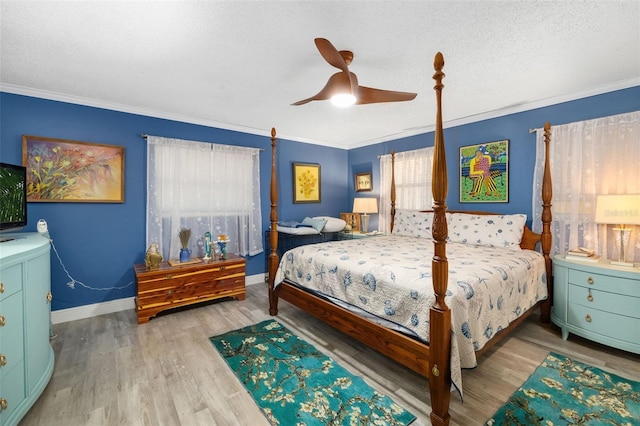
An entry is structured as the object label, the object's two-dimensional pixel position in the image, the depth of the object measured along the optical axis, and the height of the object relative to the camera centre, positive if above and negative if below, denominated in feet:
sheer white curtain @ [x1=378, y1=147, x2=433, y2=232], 13.98 +1.29
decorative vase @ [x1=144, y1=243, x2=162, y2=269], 9.96 -1.82
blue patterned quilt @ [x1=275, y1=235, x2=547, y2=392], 5.58 -1.93
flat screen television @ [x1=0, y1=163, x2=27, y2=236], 6.46 +0.31
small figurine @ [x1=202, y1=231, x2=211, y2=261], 11.58 -1.60
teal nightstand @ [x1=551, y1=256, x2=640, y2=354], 7.06 -2.70
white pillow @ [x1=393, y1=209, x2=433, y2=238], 12.62 -0.84
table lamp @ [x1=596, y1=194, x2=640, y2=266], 7.36 -0.27
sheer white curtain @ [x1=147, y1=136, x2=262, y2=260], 11.26 +0.61
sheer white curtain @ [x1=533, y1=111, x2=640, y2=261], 8.54 +1.02
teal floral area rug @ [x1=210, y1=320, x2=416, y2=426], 5.36 -4.07
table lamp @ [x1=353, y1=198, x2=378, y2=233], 15.60 +0.06
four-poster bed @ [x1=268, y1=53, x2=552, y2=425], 5.10 -2.85
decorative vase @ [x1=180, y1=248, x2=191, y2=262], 10.93 -1.88
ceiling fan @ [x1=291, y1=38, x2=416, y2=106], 5.82 +3.03
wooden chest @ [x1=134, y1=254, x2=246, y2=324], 9.59 -2.90
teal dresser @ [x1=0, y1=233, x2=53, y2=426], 4.64 -2.25
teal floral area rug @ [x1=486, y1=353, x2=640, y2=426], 5.25 -4.09
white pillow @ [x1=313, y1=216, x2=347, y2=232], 14.67 -0.99
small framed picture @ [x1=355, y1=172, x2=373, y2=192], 17.06 +1.53
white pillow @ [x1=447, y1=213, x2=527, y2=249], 10.00 -0.92
